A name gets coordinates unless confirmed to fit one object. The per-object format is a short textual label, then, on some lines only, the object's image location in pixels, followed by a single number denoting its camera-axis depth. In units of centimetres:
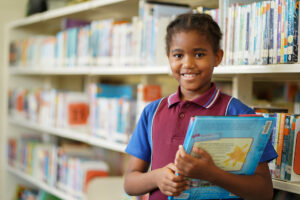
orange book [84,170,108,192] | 258
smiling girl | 151
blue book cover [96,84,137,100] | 269
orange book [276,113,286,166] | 173
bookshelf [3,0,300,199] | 181
